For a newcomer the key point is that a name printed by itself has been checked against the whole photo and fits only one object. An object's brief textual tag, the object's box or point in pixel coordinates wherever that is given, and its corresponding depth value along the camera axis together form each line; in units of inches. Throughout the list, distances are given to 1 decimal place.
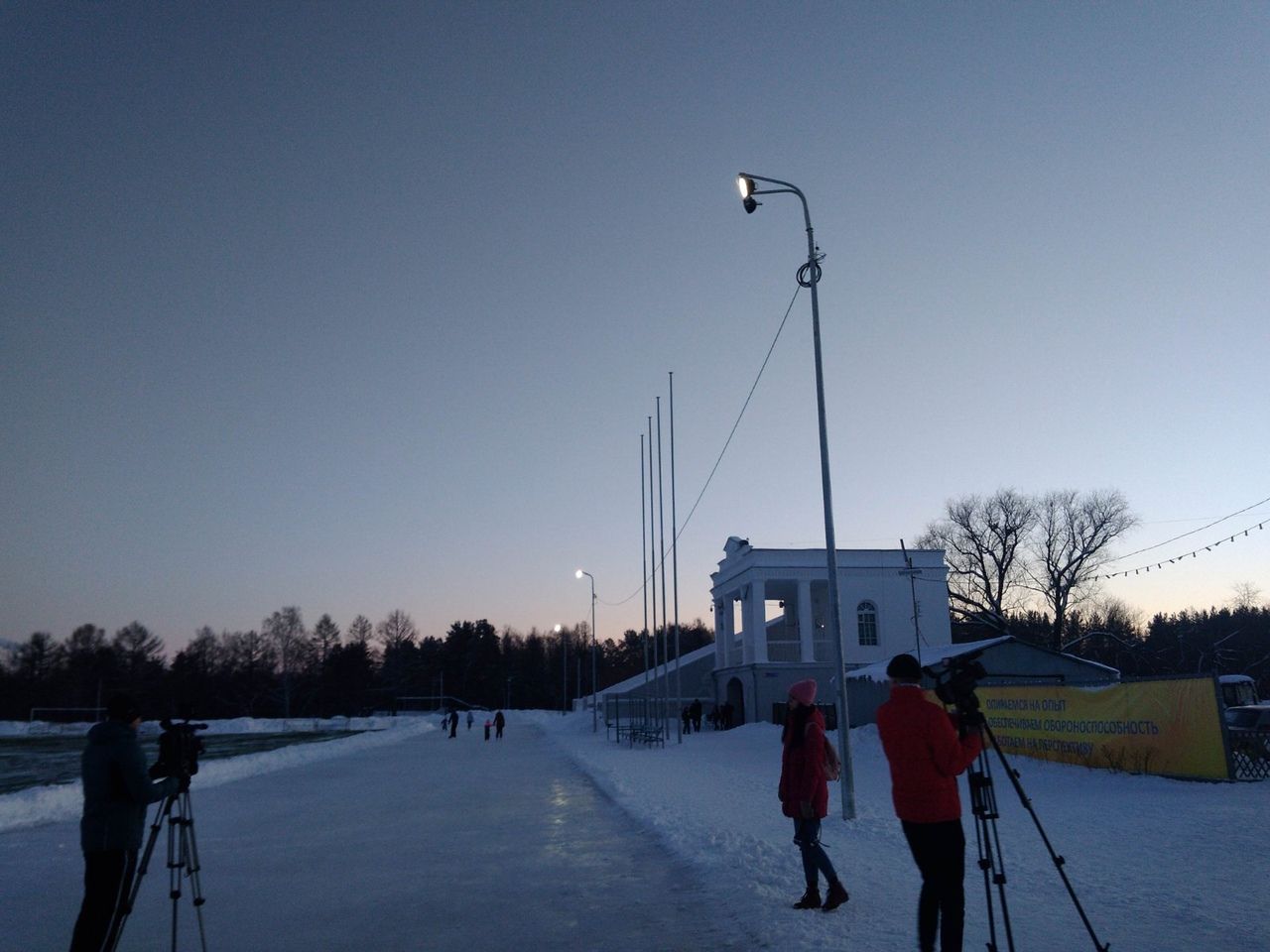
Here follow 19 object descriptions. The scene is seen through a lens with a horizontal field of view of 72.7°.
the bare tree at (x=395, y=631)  5935.0
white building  1768.0
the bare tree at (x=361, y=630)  5910.4
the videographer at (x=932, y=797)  197.9
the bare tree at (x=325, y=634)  5531.5
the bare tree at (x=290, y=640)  5152.6
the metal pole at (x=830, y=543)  555.8
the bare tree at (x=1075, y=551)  2374.5
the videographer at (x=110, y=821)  227.5
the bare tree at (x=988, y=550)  2507.4
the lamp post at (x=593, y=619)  2118.6
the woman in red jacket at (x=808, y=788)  280.4
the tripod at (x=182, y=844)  251.4
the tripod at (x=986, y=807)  209.7
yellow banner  609.6
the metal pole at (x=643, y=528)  1604.3
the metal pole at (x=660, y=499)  1434.3
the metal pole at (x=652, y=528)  1524.6
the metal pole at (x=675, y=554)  1414.9
